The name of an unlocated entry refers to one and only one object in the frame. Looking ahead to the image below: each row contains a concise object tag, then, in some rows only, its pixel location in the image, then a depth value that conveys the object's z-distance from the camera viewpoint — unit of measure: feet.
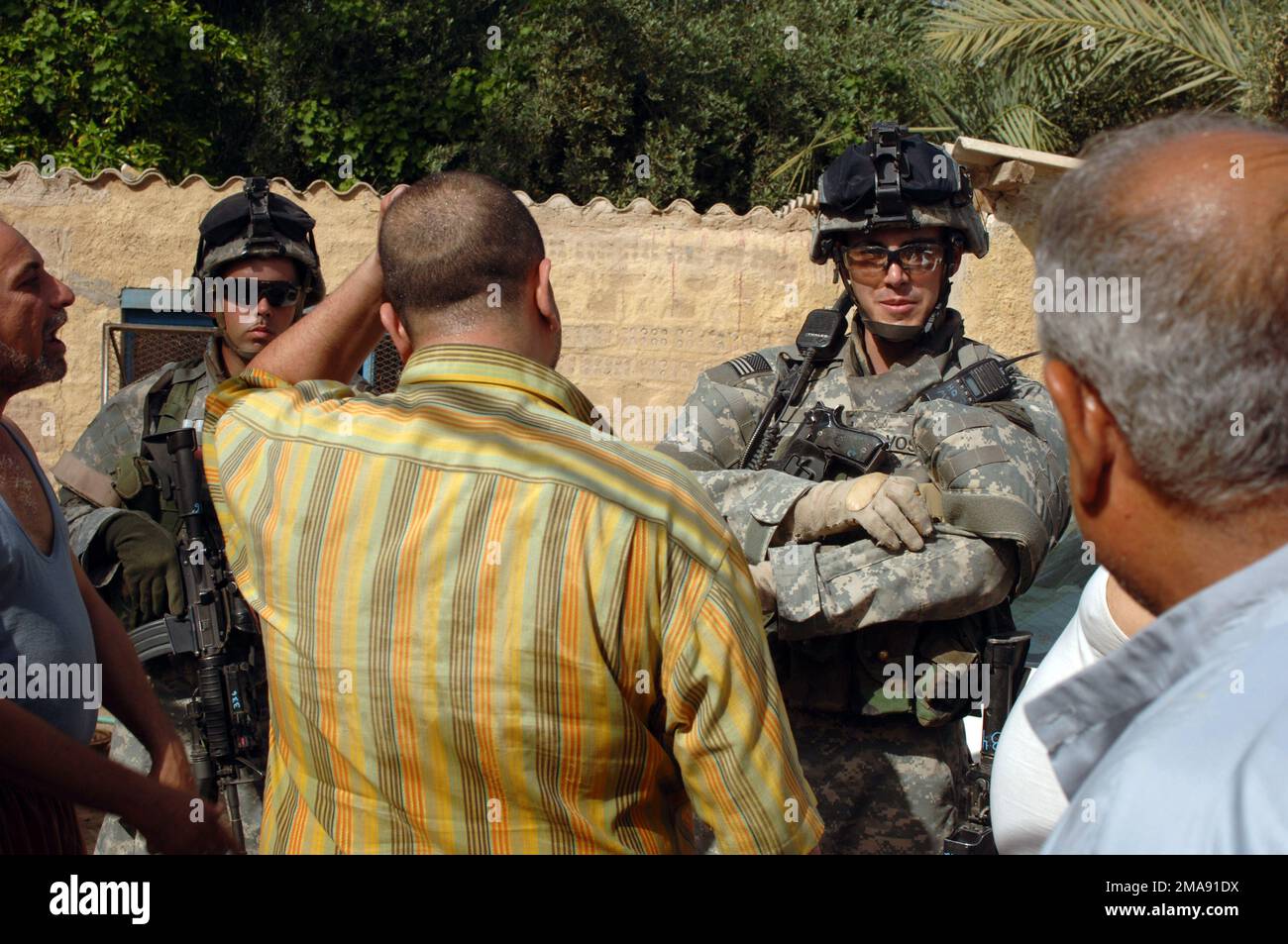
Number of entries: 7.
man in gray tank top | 6.84
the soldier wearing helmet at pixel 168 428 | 11.22
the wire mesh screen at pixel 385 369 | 27.53
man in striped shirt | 5.81
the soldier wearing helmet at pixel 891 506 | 9.34
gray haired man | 2.93
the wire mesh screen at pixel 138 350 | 26.27
